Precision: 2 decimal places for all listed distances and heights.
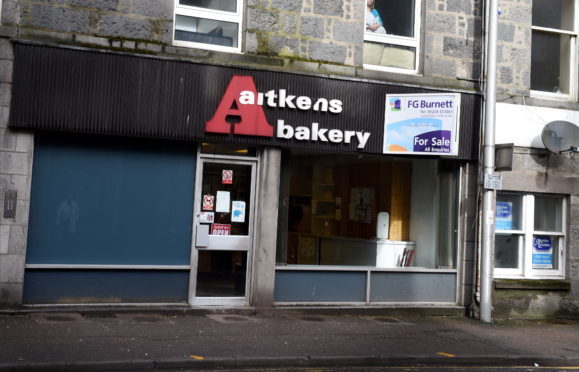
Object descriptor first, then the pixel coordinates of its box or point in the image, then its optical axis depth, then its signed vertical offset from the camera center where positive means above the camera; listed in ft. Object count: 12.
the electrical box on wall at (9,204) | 35.14 +0.38
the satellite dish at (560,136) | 43.88 +6.09
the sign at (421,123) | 42.09 +6.20
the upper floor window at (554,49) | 46.29 +11.93
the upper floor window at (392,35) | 42.86 +11.42
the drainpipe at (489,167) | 41.73 +3.87
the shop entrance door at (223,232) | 38.91 -0.51
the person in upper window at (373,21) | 42.96 +12.14
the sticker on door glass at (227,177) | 39.93 +2.47
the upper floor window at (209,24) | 39.06 +10.53
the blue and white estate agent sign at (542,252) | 45.68 -0.86
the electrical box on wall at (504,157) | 41.60 +4.50
